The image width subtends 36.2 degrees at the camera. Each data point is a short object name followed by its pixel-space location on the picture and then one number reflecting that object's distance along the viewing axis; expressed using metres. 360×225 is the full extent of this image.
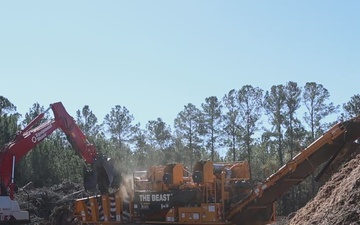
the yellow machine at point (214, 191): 16.62
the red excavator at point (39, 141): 20.56
